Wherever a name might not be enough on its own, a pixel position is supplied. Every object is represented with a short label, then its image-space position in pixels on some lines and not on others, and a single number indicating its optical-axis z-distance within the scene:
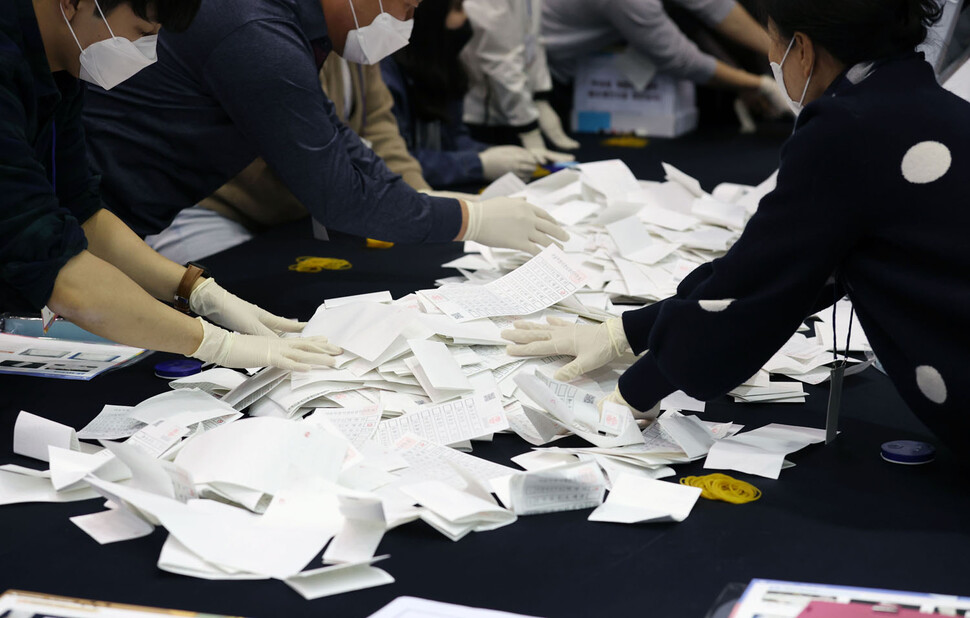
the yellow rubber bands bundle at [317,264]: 6.12
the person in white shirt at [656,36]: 8.47
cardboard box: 8.84
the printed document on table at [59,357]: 5.60
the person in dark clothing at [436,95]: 6.81
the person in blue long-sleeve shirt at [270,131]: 5.75
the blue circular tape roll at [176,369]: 5.58
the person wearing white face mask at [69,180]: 5.26
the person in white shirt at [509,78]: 8.19
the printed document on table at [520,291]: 5.70
